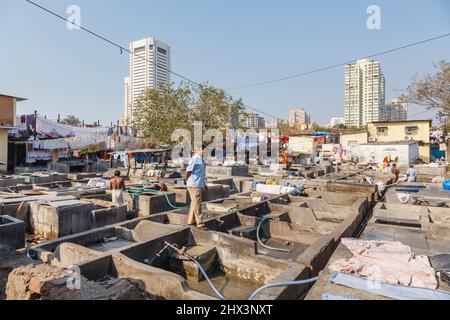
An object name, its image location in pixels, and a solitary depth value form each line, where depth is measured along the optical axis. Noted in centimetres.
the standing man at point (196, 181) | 712
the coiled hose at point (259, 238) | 730
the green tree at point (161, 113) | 2619
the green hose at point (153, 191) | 1146
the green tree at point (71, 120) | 5480
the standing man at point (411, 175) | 1758
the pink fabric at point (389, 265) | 435
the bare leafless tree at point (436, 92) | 2112
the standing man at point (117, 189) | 1014
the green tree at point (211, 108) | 2692
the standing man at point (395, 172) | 1861
